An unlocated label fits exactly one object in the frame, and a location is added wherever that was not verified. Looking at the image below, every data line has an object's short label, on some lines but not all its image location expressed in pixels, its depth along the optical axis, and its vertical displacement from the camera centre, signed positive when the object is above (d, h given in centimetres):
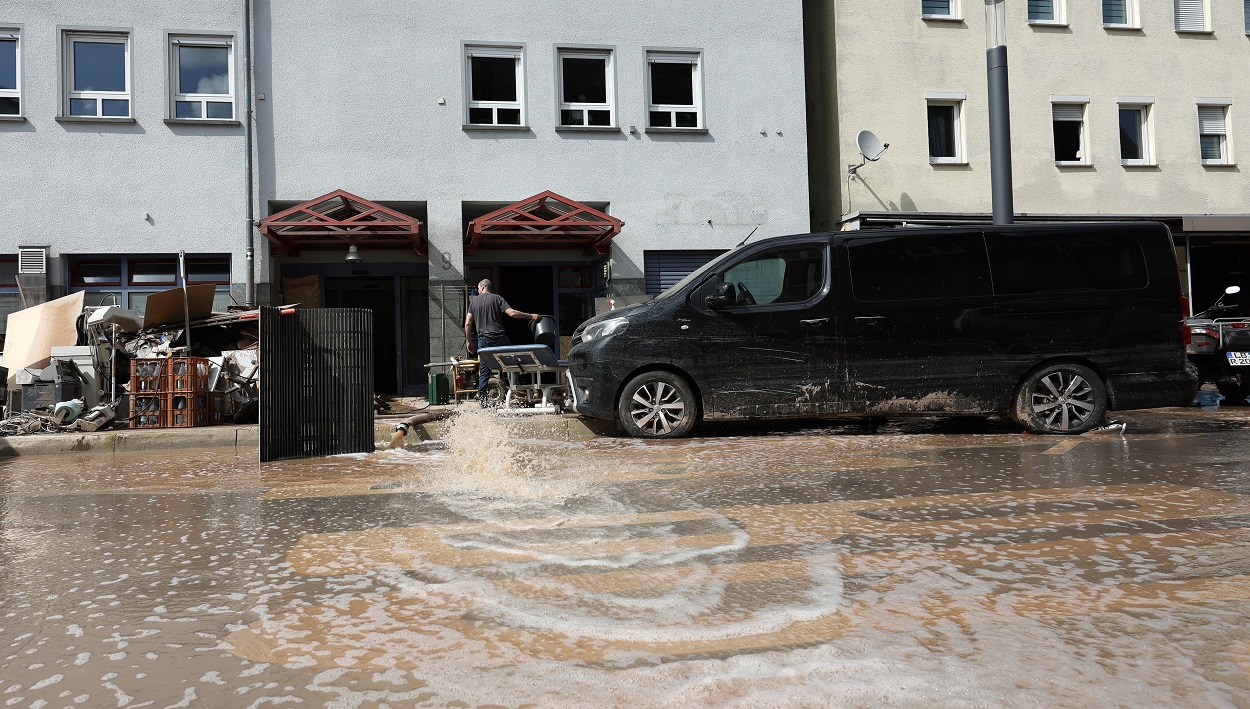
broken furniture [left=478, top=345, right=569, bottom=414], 1006 -1
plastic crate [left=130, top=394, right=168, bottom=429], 1017 -33
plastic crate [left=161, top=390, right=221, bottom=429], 1017 -29
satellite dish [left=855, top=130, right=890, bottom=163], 1656 +408
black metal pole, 1397 +359
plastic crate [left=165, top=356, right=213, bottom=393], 1020 +10
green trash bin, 1278 -19
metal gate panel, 737 -2
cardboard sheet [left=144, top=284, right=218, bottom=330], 1155 +104
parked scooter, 1116 +2
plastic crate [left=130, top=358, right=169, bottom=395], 1019 +8
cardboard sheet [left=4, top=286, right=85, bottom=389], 1137 +73
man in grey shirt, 1137 +68
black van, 840 +23
